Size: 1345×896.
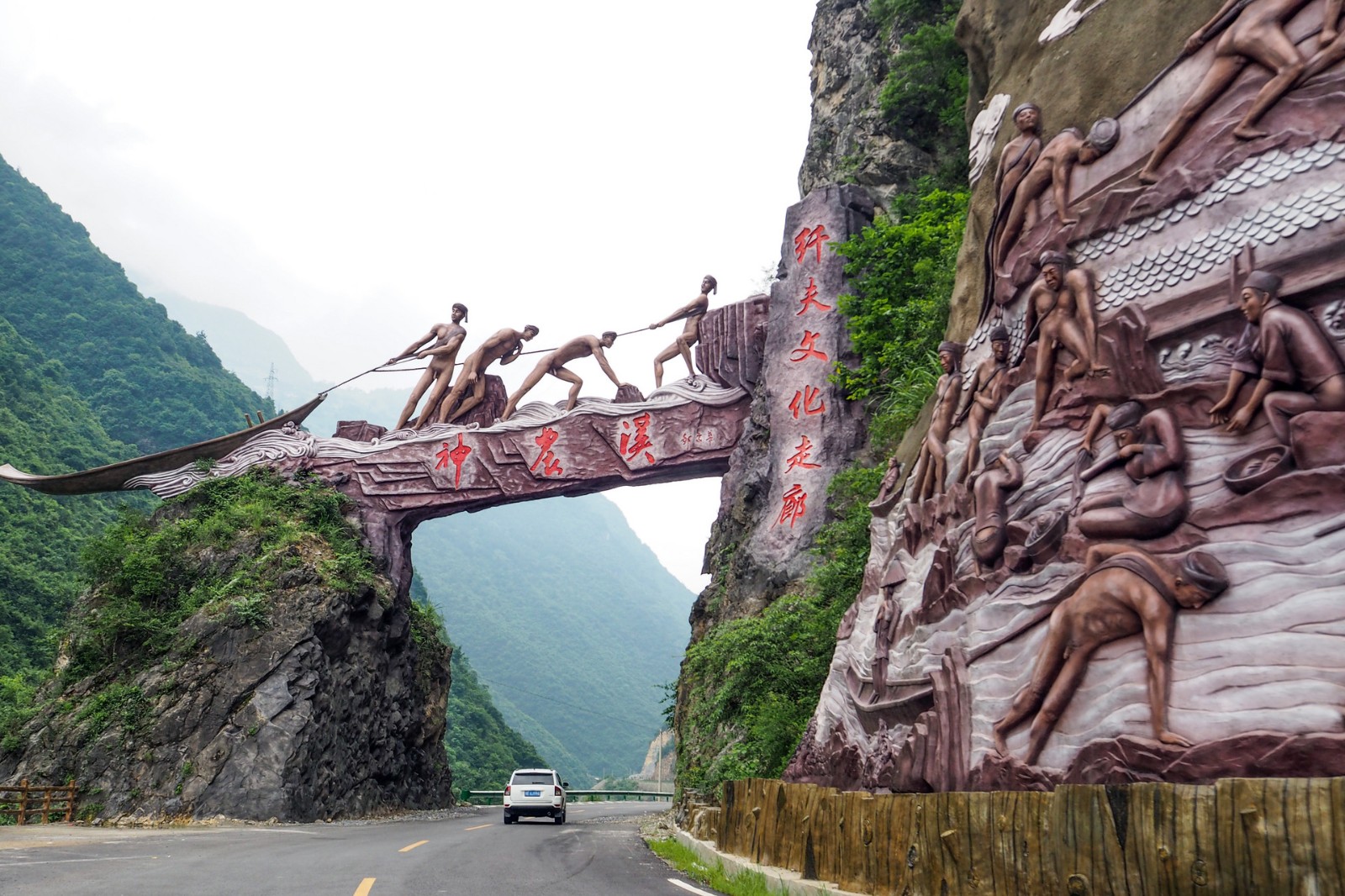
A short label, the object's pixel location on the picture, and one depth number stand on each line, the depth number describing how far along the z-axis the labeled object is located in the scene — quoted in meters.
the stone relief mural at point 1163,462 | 5.31
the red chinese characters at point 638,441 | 18.44
